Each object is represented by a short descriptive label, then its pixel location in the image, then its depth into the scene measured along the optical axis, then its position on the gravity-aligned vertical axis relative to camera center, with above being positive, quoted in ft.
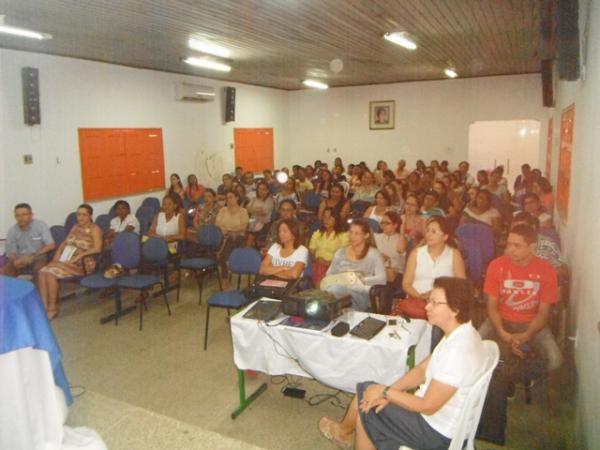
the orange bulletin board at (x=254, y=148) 39.65 +1.48
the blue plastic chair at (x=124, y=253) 18.34 -3.34
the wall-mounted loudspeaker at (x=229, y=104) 36.81 +4.64
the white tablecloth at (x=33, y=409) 8.38 -4.28
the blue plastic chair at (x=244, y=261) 17.22 -3.34
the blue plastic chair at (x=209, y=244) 20.67 -3.40
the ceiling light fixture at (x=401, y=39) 20.66 +5.55
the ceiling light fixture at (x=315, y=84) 39.11 +6.73
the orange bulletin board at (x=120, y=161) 26.96 +0.32
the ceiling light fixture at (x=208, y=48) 22.09 +5.59
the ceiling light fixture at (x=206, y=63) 26.45 +5.71
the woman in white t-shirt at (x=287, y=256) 15.38 -2.89
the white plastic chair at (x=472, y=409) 7.56 -3.78
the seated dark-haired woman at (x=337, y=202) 23.49 -1.83
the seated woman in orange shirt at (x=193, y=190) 30.99 -1.53
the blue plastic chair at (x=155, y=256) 19.47 -3.53
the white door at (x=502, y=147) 40.70 +1.52
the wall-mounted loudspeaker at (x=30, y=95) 23.17 +3.39
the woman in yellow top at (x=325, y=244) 16.99 -2.75
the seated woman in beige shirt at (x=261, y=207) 25.85 -2.16
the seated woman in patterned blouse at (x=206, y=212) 25.18 -2.35
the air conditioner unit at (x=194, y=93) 32.28 +4.92
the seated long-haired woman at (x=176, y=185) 30.89 -1.17
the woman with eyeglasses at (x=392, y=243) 17.13 -2.71
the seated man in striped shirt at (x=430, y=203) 21.49 -1.69
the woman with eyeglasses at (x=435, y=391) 7.68 -3.77
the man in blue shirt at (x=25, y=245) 19.45 -3.12
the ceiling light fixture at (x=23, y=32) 18.53 +5.21
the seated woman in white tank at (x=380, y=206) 21.53 -1.76
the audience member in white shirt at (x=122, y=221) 22.95 -2.55
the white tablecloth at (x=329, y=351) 10.05 -4.00
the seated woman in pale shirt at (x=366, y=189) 30.86 -1.48
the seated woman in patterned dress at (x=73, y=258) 18.63 -3.57
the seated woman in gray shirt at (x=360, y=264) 14.05 -2.90
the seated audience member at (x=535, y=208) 19.61 -1.73
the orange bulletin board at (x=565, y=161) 15.79 +0.13
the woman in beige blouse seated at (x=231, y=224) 23.22 -2.77
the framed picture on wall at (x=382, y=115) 42.45 +4.41
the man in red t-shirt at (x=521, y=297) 11.79 -3.23
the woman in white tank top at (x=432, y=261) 13.33 -2.61
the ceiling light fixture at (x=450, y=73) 33.88 +6.60
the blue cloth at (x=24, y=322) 8.18 -2.64
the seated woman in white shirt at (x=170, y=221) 22.88 -2.56
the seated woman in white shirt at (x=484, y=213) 21.25 -2.07
